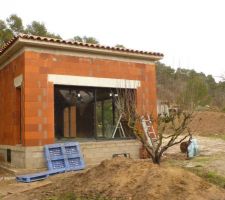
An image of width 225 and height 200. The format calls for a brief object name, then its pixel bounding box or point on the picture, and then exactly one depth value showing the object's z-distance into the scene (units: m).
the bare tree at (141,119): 9.06
